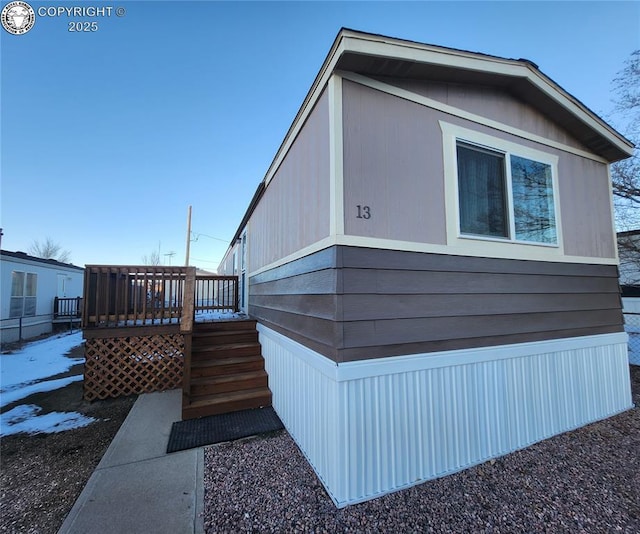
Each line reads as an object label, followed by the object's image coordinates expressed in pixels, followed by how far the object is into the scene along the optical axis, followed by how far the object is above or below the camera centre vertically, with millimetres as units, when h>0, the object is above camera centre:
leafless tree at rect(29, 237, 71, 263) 29750 +4615
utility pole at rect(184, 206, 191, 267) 19220 +4132
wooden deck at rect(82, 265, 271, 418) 4047 -950
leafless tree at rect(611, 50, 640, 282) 7691 +3313
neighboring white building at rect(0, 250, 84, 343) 9234 -85
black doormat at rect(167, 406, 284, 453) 3090 -1717
